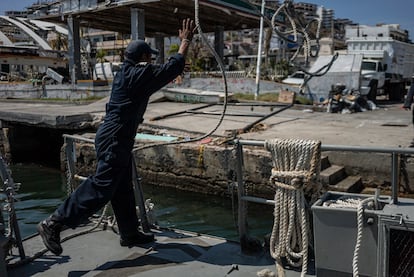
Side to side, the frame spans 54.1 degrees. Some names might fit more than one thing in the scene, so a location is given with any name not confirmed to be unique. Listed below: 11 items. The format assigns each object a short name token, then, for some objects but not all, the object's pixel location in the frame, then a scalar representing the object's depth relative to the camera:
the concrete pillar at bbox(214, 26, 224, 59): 27.66
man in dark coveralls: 3.06
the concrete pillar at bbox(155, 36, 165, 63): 31.12
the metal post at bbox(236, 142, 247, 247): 3.25
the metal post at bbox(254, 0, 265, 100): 18.38
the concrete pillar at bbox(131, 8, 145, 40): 21.23
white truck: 19.96
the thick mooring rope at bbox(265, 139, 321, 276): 2.71
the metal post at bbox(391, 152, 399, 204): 2.59
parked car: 20.06
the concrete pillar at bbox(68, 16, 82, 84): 25.14
